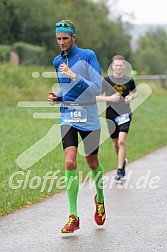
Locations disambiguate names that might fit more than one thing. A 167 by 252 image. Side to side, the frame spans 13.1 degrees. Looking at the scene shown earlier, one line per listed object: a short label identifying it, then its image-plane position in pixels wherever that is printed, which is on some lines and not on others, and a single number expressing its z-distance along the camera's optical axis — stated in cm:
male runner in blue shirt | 763
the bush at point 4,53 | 3441
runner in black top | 1192
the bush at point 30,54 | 3853
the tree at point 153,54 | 8888
